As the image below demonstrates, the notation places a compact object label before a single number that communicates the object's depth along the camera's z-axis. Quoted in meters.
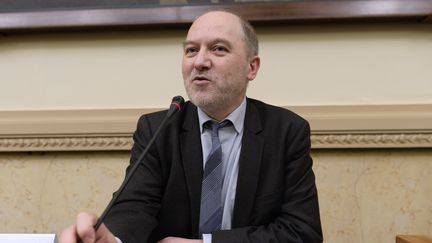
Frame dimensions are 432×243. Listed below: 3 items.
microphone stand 0.77
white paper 0.74
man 1.15
